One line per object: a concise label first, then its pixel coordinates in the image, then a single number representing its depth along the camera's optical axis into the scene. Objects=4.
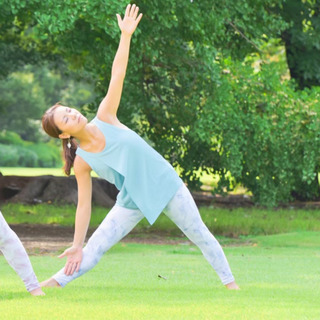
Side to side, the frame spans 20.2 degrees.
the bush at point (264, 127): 18.12
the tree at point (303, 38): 24.17
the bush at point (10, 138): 68.70
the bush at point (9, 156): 63.84
